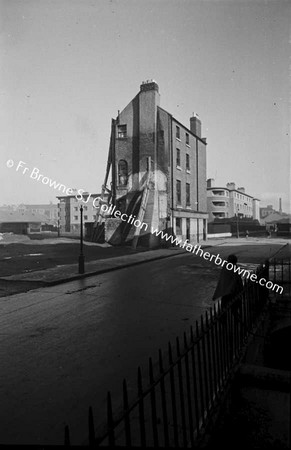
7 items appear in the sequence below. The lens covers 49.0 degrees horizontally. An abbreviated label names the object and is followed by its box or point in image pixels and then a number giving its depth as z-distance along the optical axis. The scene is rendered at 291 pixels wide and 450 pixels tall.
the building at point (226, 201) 79.00
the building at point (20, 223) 66.75
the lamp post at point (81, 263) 15.95
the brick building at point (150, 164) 33.75
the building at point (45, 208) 119.61
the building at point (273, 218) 108.97
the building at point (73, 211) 76.06
